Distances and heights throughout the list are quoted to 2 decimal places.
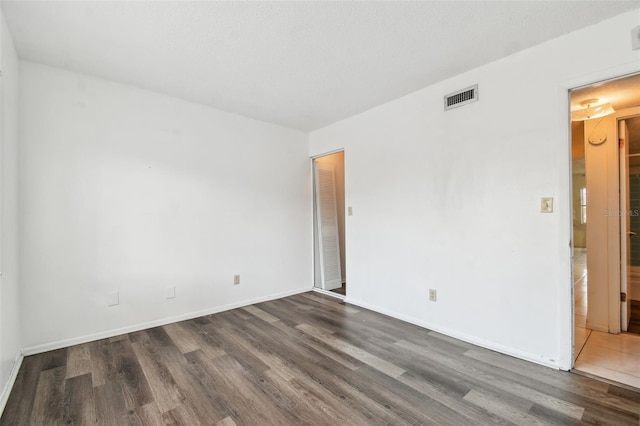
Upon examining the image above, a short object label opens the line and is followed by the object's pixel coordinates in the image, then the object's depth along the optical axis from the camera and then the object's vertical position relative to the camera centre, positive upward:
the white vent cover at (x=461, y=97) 2.60 +1.03
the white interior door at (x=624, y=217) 2.81 -0.13
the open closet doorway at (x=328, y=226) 4.57 -0.25
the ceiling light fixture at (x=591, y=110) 2.70 +0.93
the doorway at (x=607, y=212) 2.78 -0.08
